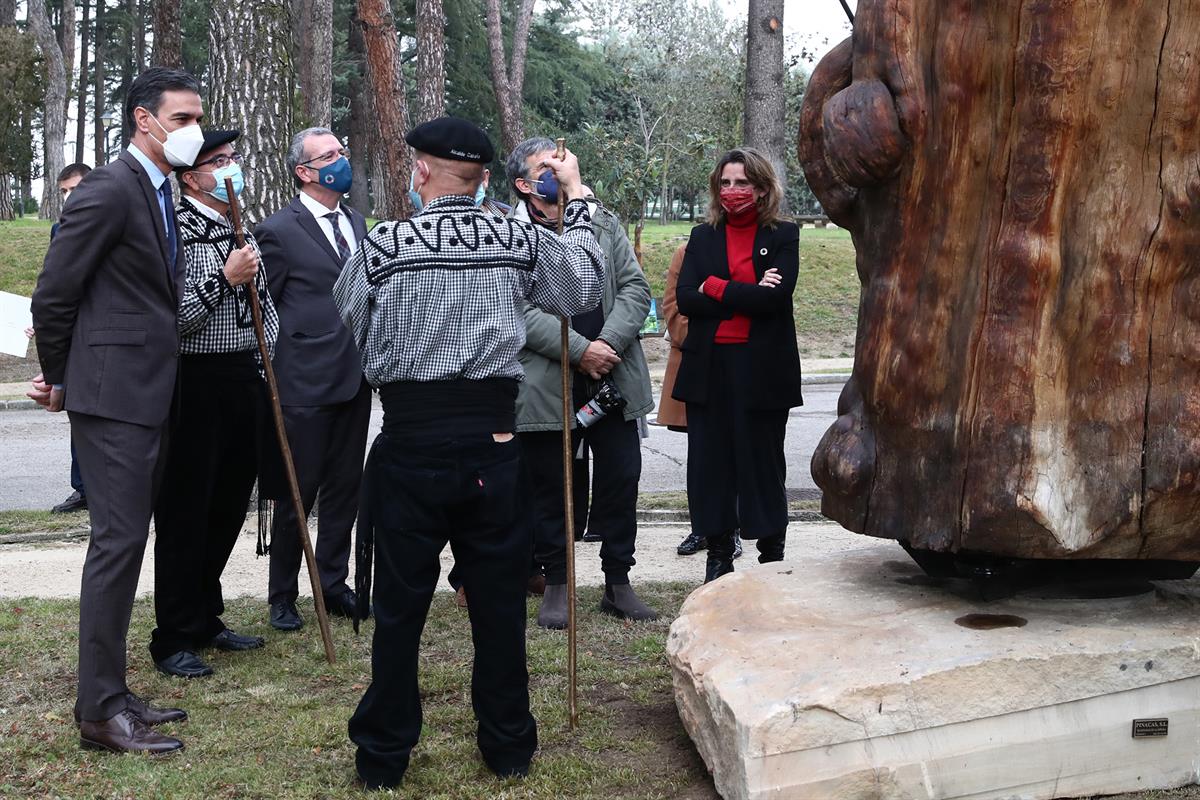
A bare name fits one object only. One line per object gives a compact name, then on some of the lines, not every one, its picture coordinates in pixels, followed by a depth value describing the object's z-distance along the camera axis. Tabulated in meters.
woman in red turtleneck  5.50
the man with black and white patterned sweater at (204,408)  4.91
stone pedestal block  3.46
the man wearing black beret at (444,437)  3.72
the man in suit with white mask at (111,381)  4.13
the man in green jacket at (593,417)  5.59
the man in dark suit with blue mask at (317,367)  5.55
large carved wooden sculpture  3.65
